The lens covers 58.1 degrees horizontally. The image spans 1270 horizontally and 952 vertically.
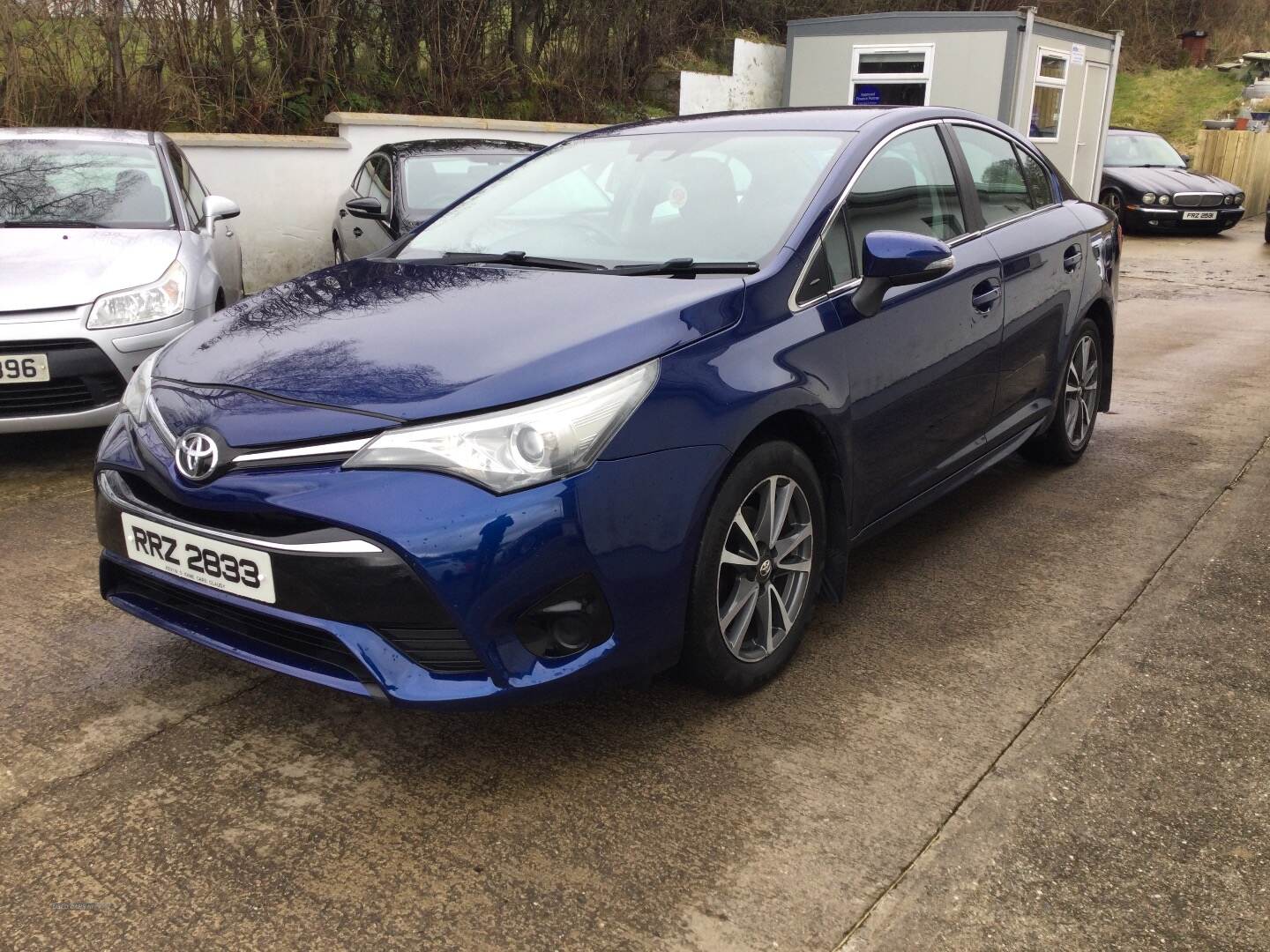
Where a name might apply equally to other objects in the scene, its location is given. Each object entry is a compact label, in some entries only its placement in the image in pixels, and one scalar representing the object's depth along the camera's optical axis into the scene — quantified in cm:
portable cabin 1421
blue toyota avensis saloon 243
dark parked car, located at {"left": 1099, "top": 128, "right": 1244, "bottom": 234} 1719
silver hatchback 462
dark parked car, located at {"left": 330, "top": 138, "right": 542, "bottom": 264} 799
